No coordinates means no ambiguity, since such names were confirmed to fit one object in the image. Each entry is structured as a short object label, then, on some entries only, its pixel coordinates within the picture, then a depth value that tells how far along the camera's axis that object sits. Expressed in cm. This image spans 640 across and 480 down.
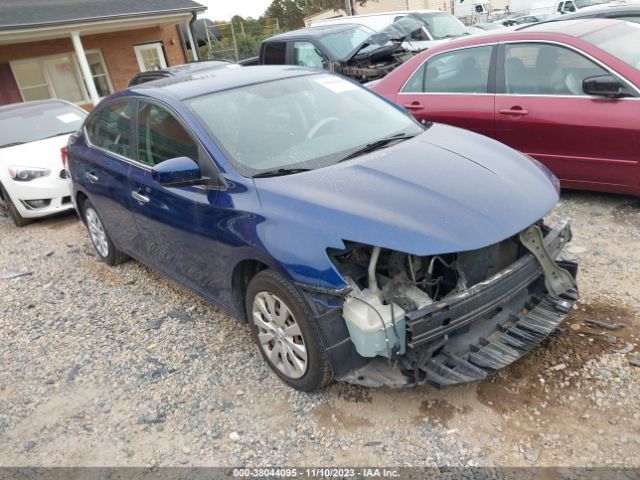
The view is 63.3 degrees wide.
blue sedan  240
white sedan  637
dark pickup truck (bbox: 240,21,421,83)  759
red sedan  409
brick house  1283
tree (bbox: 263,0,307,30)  5728
